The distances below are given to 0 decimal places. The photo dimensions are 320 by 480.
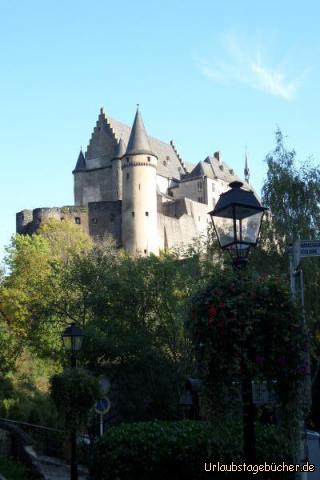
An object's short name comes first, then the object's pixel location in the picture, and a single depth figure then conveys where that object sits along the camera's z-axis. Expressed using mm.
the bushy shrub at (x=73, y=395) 13664
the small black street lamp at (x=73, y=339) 14188
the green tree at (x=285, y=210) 28666
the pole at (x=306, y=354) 7500
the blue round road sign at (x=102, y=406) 15881
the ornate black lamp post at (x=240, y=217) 7809
